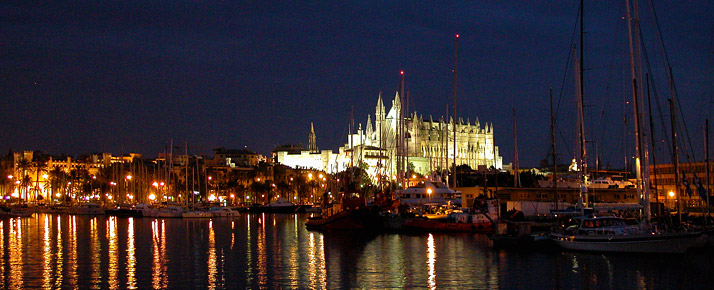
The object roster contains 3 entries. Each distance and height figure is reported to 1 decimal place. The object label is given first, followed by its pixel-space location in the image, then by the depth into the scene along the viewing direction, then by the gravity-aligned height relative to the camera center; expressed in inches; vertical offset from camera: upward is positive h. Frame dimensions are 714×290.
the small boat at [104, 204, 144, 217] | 3341.8 -76.0
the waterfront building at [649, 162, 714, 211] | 2169.0 -29.8
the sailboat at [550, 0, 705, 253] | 1224.2 -93.2
